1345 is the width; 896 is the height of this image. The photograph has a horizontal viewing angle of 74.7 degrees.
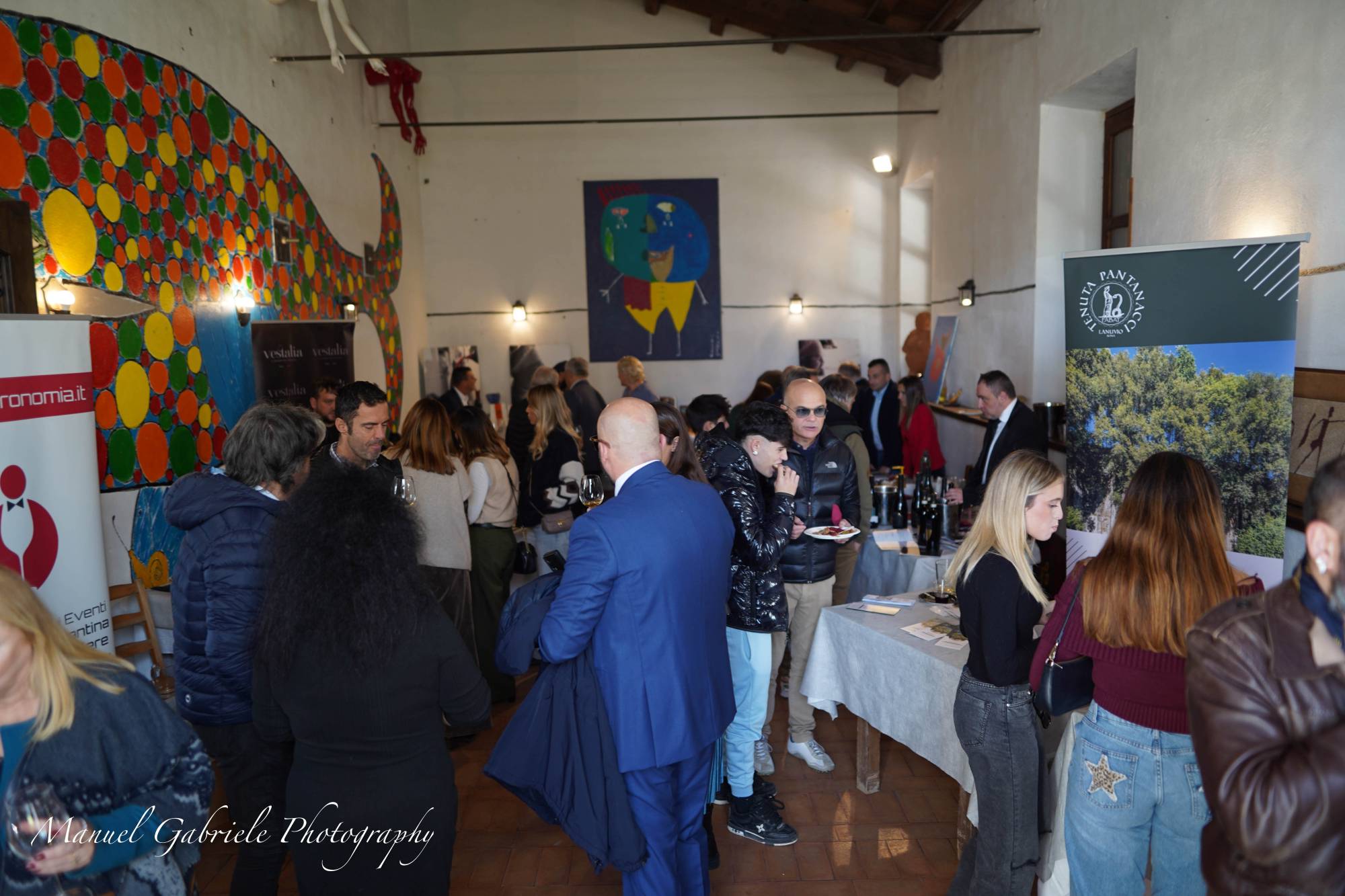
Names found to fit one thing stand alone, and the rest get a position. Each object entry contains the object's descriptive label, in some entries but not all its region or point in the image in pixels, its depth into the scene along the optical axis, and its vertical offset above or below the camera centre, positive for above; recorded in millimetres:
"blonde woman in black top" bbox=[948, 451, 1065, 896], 2385 -811
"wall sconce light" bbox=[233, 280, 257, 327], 5660 +456
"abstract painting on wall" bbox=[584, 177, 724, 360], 11094 +1234
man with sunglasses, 3844 -817
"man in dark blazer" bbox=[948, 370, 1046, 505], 5027 -396
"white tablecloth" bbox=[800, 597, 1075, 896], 2670 -1225
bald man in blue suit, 2248 -657
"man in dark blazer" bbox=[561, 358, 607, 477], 7777 -330
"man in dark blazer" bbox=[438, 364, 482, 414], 7996 -190
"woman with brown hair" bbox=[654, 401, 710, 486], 3180 -304
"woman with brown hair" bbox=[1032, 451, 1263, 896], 2002 -737
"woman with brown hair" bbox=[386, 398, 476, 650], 3969 -560
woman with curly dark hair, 1896 -704
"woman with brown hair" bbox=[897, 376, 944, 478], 7027 -559
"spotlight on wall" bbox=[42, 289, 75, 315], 3668 +319
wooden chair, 3943 -1174
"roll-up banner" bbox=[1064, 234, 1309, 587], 3289 -78
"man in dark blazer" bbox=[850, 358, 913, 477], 8250 -526
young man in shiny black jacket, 3078 -803
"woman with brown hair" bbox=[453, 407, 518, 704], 4297 -762
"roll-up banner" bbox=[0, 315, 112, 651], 2461 -278
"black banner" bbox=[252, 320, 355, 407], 5645 +114
